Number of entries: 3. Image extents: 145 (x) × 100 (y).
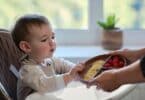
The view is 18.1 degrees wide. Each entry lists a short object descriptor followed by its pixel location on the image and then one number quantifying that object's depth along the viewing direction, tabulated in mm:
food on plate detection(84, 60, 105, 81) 1529
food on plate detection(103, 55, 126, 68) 1578
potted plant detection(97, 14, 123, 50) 2255
